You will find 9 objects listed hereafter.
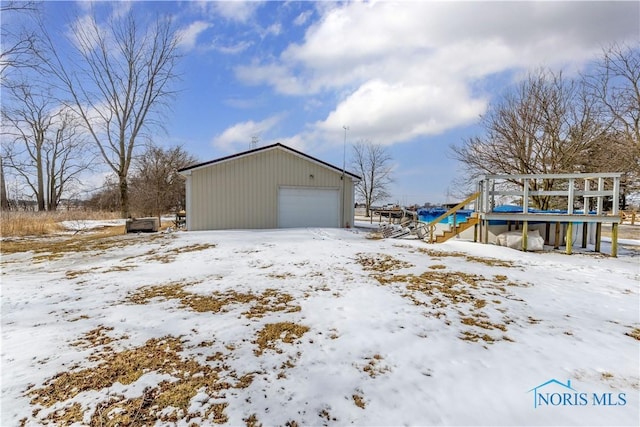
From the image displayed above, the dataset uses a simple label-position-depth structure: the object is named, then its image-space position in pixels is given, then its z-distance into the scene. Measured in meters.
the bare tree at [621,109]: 12.80
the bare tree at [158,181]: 26.59
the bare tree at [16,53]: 10.45
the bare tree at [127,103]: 21.36
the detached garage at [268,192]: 12.65
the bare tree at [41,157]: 22.44
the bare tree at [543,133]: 12.84
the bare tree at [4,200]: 18.12
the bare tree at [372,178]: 33.56
